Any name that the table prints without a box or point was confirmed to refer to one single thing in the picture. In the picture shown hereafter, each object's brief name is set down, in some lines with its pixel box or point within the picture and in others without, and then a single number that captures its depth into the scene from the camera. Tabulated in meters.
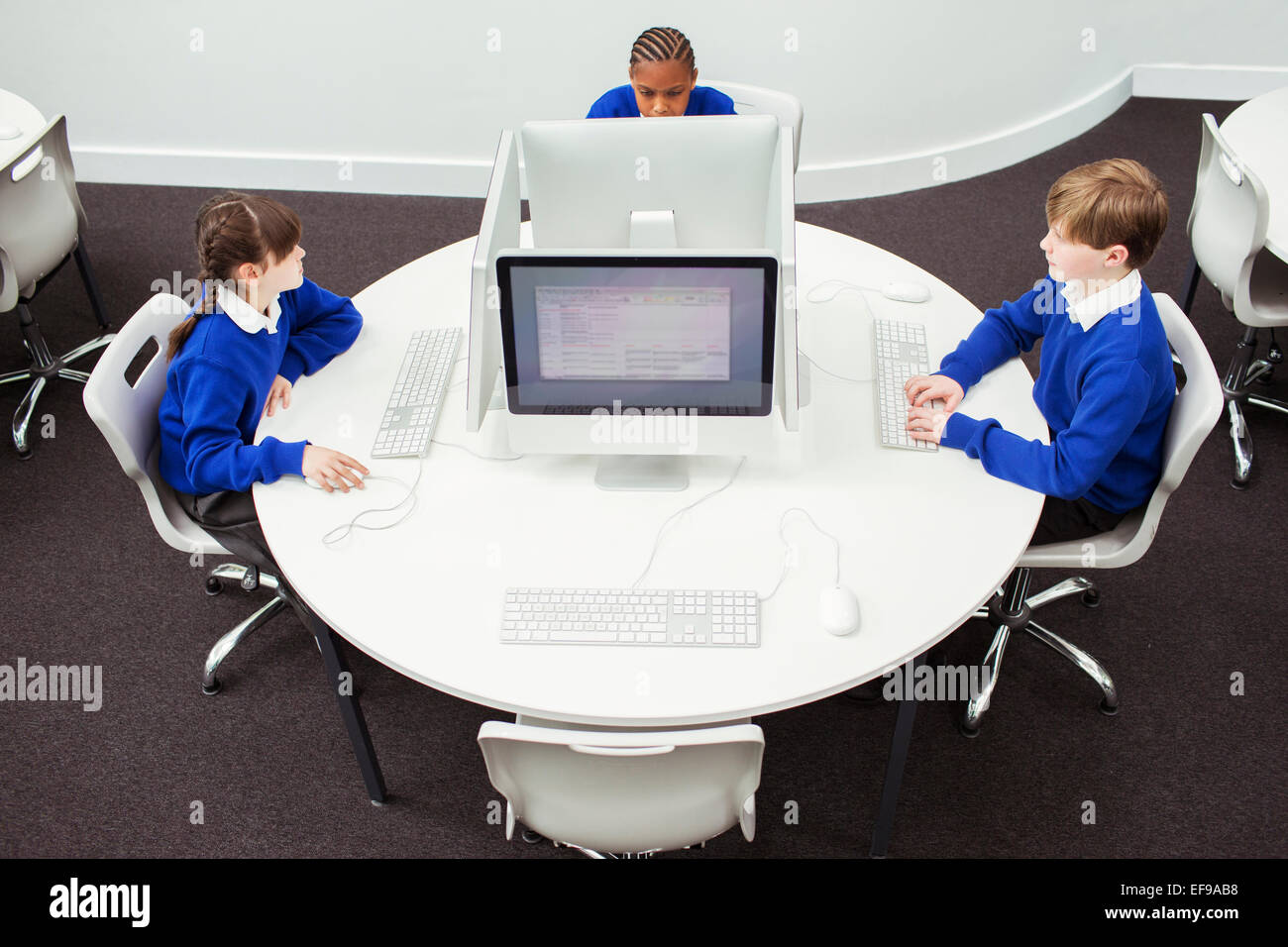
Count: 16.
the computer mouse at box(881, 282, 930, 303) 2.35
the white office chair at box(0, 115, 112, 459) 2.73
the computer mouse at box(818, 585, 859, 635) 1.67
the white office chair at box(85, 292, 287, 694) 1.98
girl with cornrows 2.55
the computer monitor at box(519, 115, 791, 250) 1.96
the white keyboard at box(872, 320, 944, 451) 2.01
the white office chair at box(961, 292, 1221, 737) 1.90
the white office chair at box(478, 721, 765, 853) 1.40
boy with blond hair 1.85
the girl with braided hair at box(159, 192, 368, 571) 1.96
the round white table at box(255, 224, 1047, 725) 1.64
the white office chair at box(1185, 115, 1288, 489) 2.51
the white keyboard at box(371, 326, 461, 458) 2.03
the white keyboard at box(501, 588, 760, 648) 1.69
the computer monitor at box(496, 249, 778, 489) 1.66
